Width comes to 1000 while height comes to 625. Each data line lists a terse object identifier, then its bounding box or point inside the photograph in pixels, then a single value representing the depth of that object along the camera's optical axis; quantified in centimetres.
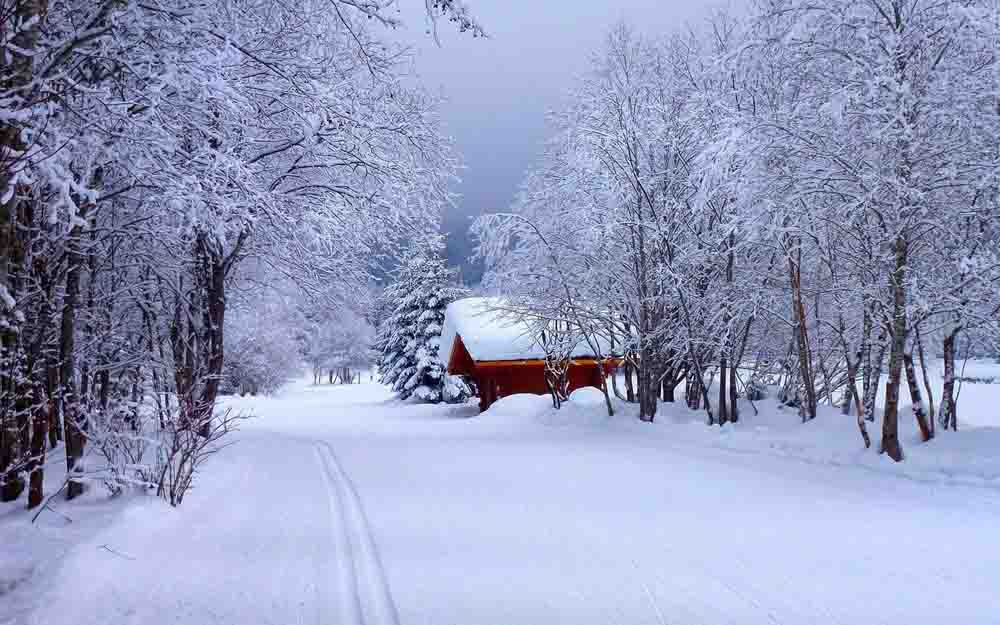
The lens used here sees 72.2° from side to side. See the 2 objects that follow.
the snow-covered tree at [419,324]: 3853
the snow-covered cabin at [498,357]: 2844
